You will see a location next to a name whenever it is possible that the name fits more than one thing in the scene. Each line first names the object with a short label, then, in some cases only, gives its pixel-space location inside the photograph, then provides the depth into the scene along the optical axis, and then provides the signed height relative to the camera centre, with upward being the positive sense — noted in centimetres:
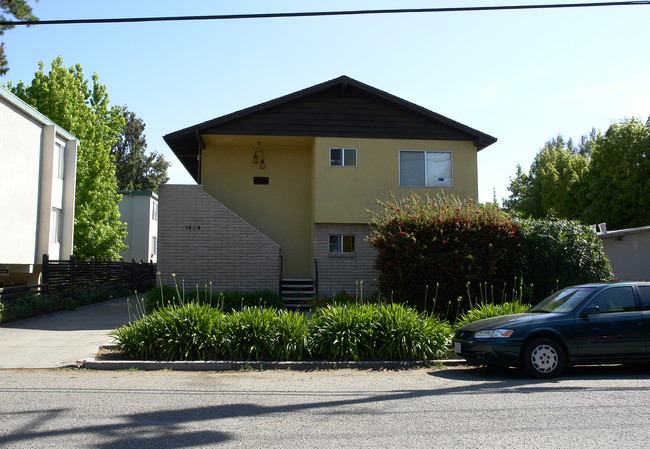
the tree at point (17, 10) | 1143 +556
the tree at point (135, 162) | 5538 +1143
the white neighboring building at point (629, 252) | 1938 +71
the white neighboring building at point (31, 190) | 1892 +315
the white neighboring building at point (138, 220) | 4100 +384
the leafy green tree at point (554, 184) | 3959 +679
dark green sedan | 837 -104
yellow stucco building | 1667 +317
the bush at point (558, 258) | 1320 +31
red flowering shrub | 1273 +37
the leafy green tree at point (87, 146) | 2898 +719
